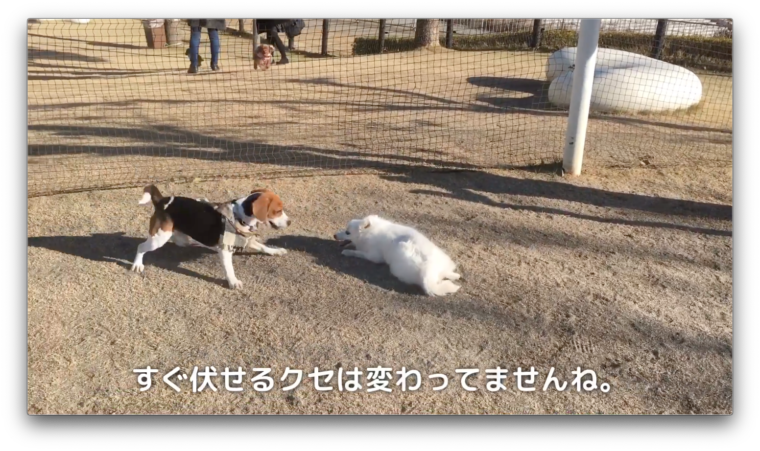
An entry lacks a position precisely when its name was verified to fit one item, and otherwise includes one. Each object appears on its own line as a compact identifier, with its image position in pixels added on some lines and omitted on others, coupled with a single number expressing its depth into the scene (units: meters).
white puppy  3.74
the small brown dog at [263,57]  11.27
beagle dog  3.87
